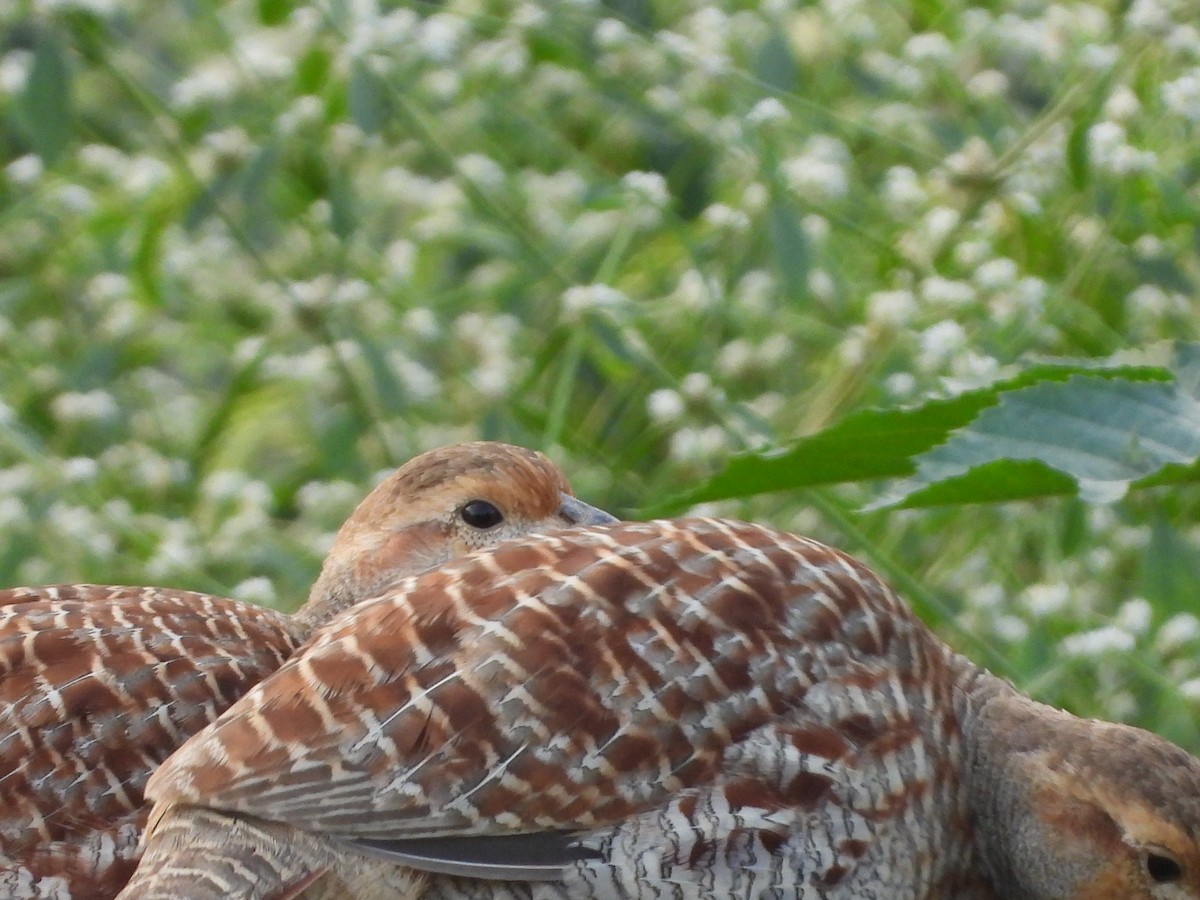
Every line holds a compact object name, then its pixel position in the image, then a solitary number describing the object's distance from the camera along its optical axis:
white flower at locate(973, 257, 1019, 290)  7.46
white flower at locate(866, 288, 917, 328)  7.64
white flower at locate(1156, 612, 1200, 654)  6.55
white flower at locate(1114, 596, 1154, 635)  6.78
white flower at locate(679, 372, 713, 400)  7.45
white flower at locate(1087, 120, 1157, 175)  7.12
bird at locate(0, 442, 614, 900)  5.07
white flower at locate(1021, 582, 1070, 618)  6.95
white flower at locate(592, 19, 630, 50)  7.85
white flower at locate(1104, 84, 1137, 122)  7.61
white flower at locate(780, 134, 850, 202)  7.88
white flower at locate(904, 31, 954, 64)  8.30
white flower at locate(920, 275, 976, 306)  7.54
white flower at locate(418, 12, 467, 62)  7.84
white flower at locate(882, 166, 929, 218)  8.20
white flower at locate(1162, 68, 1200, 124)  7.18
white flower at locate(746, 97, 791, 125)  7.59
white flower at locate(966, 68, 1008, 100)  8.73
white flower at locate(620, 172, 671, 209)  7.68
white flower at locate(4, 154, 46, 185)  8.23
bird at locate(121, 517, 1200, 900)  4.32
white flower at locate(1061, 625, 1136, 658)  6.42
